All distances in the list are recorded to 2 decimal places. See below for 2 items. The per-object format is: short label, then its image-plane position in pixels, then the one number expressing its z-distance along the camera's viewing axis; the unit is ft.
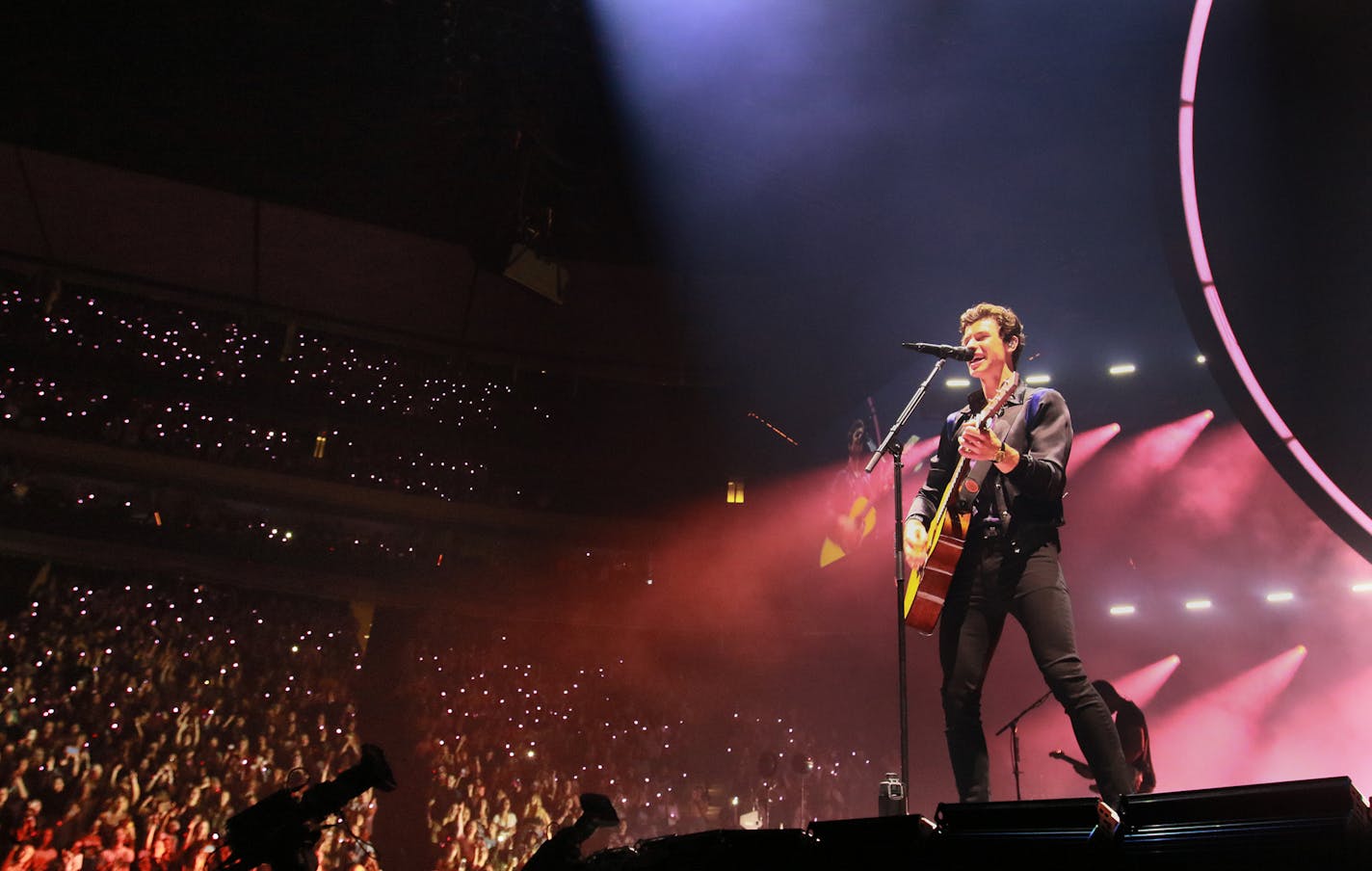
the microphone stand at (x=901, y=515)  9.84
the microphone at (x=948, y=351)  10.51
